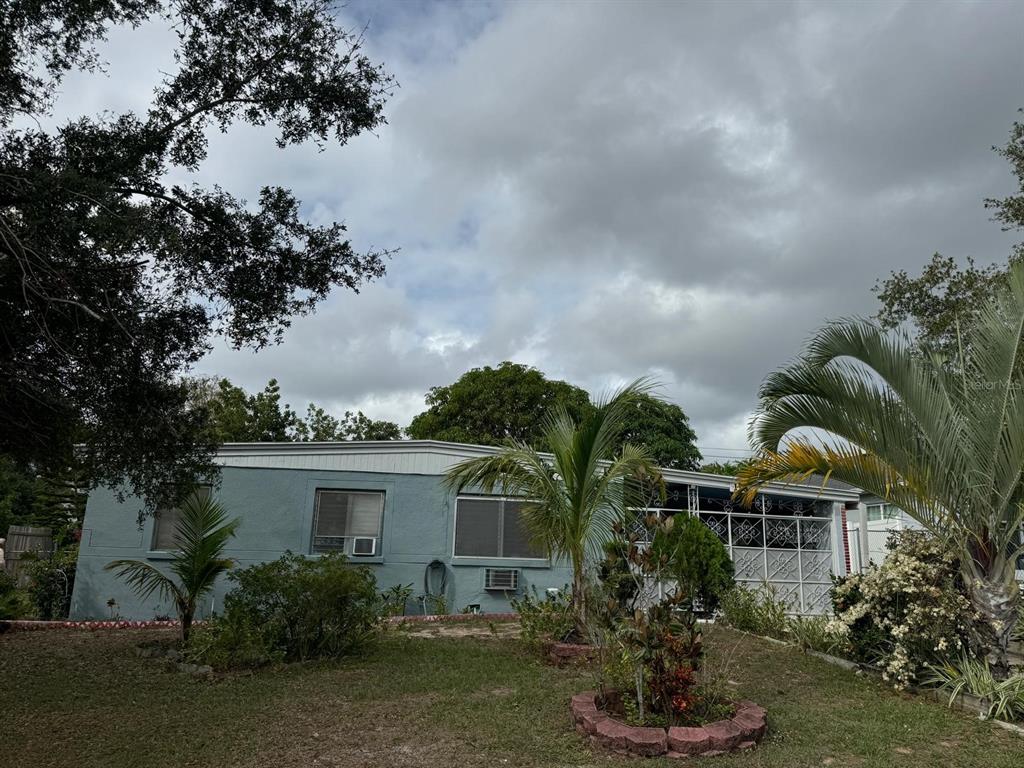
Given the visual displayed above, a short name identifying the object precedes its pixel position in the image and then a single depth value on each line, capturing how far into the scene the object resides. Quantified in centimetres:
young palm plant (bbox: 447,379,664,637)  802
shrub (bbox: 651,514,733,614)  1103
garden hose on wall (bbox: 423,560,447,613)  1197
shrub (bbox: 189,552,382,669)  728
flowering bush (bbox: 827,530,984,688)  641
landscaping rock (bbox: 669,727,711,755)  466
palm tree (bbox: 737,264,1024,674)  616
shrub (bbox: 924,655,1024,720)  579
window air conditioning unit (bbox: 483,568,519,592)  1227
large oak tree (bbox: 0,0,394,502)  571
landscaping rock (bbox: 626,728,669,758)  465
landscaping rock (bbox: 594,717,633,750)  473
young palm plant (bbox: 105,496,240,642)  809
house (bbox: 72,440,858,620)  1133
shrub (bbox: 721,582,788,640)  977
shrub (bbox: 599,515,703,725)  500
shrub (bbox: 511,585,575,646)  815
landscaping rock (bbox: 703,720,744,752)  471
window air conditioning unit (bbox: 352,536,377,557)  1199
